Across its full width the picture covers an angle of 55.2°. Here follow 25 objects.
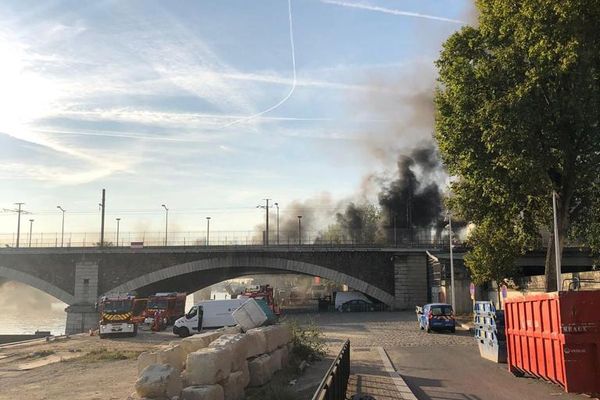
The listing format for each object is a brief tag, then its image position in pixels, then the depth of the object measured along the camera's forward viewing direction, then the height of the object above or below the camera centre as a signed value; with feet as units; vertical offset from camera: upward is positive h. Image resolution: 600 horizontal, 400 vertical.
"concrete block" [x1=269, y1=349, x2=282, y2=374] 46.65 -6.20
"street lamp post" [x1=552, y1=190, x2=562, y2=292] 88.45 +6.72
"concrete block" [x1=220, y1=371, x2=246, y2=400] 35.81 -6.34
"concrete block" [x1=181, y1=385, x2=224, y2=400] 30.76 -5.68
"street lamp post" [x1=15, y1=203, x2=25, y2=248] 290.05 +37.69
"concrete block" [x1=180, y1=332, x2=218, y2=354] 39.60 -3.91
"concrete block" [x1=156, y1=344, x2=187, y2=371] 35.47 -4.34
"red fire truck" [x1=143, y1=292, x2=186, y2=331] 143.02 -5.88
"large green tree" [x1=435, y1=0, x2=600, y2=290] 84.17 +26.55
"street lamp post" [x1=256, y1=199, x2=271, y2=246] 233.14 +32.76
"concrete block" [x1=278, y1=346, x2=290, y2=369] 52.65 -6.56
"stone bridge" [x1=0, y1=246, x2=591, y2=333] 211.41 +8.17
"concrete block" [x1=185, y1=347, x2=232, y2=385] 32.78 -4.62
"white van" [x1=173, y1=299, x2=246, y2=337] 124.06 -6.47
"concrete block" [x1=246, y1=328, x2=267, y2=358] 43.14 -4.30
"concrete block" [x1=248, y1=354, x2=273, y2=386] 42.73 -6.32
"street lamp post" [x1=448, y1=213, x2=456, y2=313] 147.67 -2.30
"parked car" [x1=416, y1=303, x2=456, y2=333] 106.63 -6.28
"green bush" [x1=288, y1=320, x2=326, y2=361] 62.18 -6.48
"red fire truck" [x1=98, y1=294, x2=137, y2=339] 120.88 -6.09
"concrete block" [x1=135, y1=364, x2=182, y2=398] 29.43 -4.87
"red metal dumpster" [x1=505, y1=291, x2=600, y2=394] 35.94 -3.53
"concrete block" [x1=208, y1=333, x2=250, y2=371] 37.76 -3.95
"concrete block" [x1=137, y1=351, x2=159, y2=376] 35.72 -4.47
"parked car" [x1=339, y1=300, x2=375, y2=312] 214.28 -7.58
